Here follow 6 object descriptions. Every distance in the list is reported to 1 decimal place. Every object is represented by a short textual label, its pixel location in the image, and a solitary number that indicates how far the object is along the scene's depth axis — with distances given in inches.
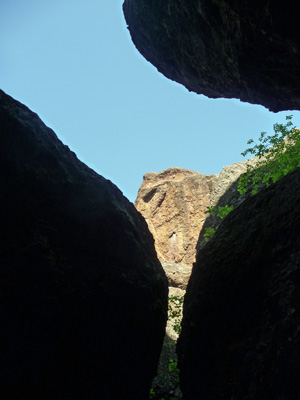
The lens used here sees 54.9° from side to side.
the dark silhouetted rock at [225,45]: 293.7
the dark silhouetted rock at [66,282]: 214.8
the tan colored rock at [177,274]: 964.6
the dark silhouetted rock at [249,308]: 176.9
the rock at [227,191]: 705.0
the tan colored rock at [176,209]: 1614.2
